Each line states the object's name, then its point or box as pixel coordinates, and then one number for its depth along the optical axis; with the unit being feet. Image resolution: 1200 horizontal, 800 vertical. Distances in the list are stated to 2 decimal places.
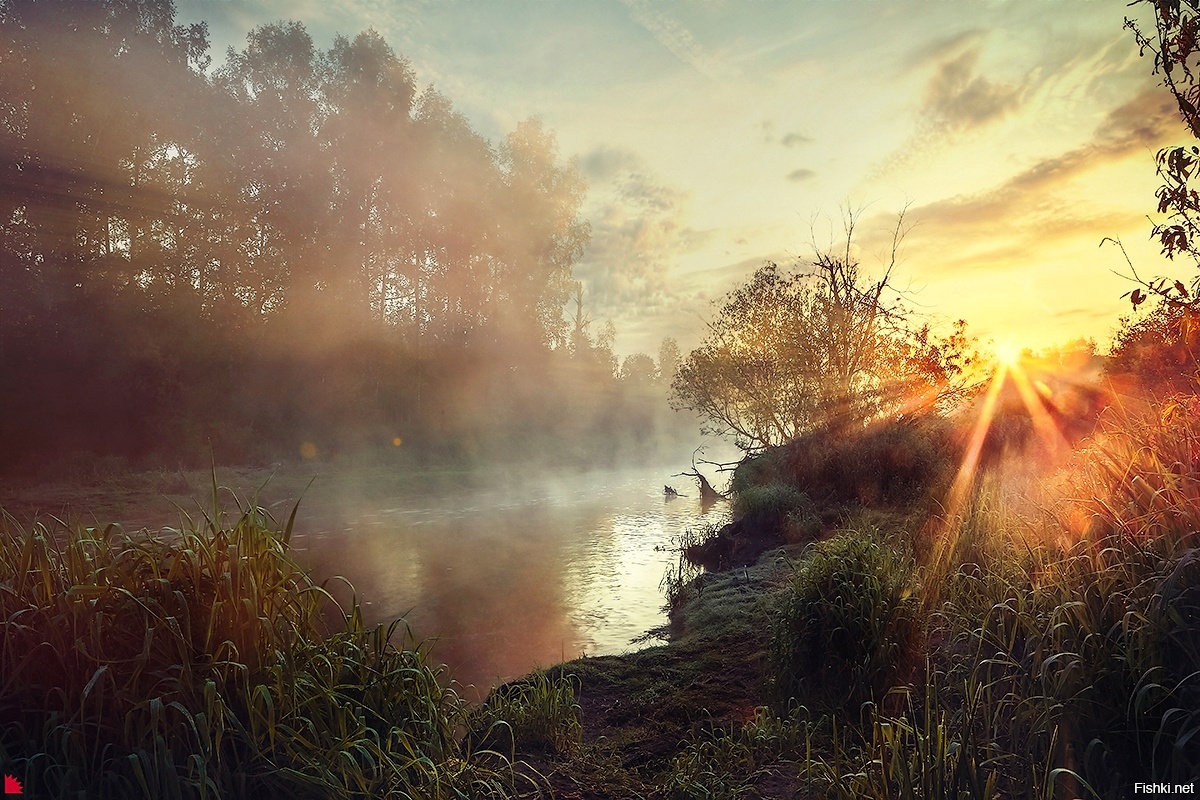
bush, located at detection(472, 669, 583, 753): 15.29
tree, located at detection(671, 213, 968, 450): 64.64
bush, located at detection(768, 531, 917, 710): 15.90
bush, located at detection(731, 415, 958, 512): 41.57
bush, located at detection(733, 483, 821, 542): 39.52
